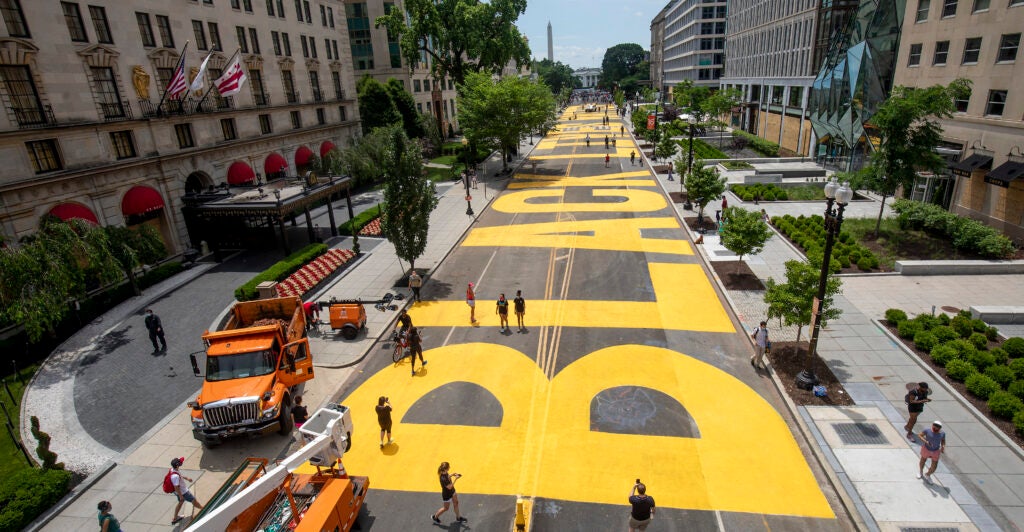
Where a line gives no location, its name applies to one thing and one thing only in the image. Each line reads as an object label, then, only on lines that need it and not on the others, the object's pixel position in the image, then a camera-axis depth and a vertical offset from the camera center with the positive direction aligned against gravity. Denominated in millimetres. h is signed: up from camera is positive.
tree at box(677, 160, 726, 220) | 31484 -5714
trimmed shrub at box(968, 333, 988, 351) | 16719 -8366
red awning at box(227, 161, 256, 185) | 36500 -3772
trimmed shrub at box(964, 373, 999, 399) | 14609 -8557
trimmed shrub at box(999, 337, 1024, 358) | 16175 -8347
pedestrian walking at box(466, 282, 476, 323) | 20984 -7673
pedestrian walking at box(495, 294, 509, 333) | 19892 -7709
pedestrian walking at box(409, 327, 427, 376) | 17562 -7763
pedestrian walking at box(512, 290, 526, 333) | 20016 -7770
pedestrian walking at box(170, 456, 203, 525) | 11898 -8155
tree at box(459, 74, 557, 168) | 49062 -880
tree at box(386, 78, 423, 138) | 59875 +1
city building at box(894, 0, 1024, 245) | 25625 -1264
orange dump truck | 13812 -7095
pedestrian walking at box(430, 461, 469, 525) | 11055 -7966
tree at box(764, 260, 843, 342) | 16484 -6626
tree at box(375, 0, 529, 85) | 54250 +7680
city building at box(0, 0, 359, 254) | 23859 +744
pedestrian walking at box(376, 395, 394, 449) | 13531 -7579
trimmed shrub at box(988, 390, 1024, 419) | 13727 -8562
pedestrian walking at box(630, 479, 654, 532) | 10227 -7888
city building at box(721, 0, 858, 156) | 52938 +2777
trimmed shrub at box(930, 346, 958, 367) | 16180 -8468
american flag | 28172 +2019
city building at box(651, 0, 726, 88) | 107125 +9825
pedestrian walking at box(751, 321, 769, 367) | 16875 -8089
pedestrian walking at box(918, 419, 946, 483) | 11580 -7986
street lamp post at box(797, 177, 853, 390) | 13711 -4525
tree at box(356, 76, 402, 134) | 56594 +318
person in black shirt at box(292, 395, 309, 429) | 14984 -8240
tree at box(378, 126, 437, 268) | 23828 -4062
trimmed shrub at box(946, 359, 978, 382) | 15430 -8527
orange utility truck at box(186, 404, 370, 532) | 9281 -7182
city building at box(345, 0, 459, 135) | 70312 +7927
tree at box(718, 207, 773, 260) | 22969 -6275
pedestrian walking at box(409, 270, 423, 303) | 22891 -7353
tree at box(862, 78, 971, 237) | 24969 -2820
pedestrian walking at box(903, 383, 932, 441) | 13359 -8085
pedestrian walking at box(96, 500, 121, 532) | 10711 -7750
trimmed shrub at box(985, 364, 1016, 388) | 14922 -8480
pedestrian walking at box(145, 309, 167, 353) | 19500 -7303
